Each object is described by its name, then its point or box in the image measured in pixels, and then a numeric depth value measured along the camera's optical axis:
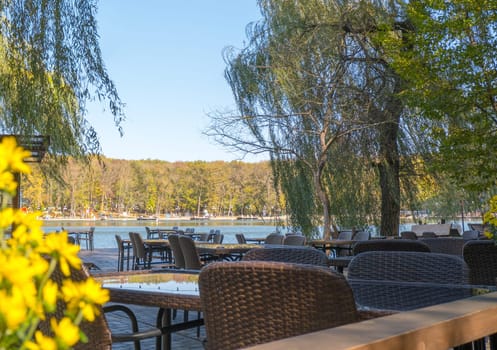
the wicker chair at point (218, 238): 11.28
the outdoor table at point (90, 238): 17.52
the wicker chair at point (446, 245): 4.92
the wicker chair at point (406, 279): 2.19
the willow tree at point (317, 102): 10.68
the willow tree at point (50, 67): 5.32
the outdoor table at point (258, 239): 13.20
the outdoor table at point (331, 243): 8.11
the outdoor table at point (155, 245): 8.98
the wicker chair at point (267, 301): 1.43
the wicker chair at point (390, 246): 3.77
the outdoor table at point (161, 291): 2.05
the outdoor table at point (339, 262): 4.24
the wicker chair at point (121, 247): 10.29
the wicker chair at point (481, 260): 3.83
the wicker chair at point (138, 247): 9.20
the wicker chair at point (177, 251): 6.82
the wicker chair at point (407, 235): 8.34
